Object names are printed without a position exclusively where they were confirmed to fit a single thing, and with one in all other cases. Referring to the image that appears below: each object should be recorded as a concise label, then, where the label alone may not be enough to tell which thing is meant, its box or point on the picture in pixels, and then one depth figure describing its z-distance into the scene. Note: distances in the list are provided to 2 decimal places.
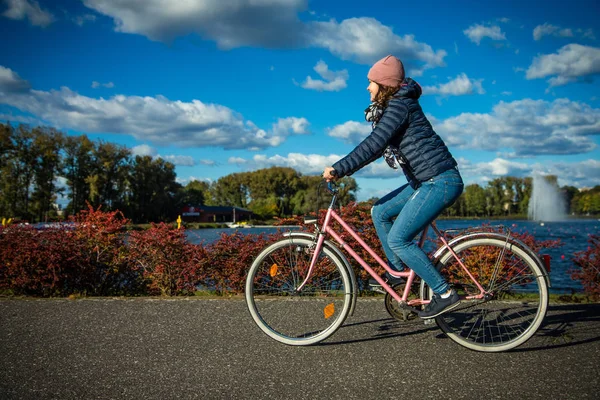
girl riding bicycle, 3.80
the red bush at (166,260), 7.00
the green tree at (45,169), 65.19
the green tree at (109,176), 71.07
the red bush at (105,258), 7.20
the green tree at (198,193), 131.68
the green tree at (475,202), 108.44
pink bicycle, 3.96
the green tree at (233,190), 128.75
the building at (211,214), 114.56
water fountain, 108.38
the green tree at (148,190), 80.44
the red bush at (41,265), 6.74
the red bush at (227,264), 6.98
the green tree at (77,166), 70.50
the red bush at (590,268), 6.83
